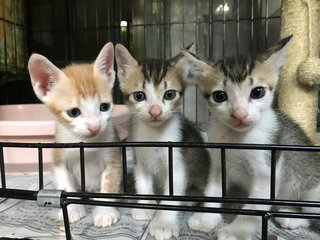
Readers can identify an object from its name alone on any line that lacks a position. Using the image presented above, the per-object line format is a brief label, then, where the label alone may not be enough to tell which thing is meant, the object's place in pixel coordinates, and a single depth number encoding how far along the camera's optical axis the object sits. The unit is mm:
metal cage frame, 137
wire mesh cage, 432
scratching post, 272
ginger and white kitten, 208
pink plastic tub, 273
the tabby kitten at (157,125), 212
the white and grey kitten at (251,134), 181
